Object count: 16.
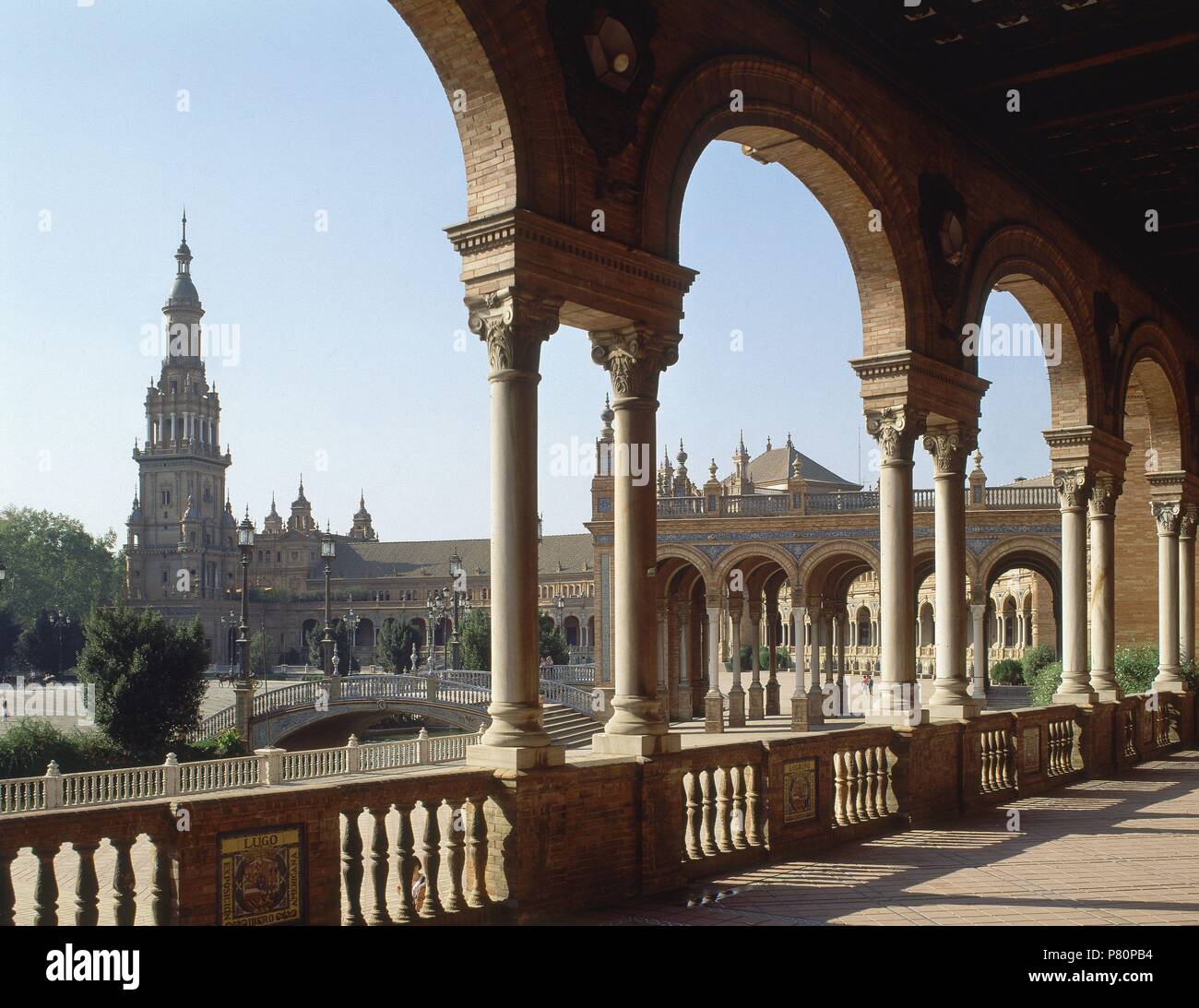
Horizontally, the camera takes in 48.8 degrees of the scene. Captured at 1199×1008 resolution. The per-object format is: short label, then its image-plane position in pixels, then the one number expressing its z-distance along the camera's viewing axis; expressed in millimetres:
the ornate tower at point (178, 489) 114375
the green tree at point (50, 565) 93688
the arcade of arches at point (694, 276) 7445
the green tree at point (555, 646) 66125
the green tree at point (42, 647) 78562
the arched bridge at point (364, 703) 42719
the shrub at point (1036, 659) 43375
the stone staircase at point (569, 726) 38794
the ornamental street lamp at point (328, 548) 37000
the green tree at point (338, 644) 92731
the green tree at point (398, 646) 72312
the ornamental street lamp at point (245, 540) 33812
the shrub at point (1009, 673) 51500
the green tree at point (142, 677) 40594
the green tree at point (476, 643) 57781
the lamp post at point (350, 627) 83000
